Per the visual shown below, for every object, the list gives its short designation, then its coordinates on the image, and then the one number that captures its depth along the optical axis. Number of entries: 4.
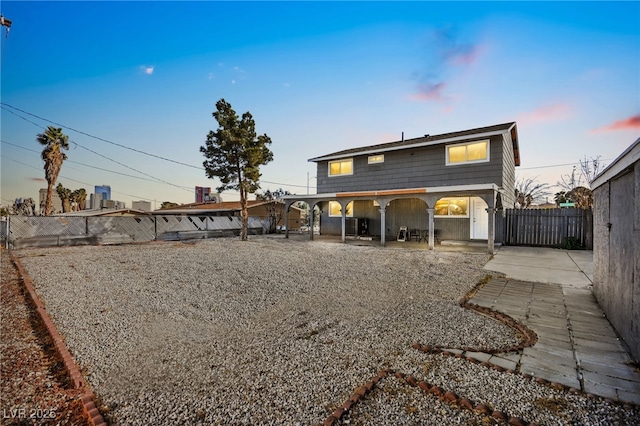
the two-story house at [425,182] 11.64
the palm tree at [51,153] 20.22
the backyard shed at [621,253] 2.77
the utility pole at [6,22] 7.34
